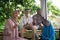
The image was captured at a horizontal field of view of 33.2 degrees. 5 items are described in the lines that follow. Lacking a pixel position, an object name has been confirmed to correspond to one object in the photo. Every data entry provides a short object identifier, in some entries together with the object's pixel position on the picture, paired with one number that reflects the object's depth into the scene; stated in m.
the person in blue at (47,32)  2.21
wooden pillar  2.78
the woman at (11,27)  1.99
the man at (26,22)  2.24
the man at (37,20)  2.38
